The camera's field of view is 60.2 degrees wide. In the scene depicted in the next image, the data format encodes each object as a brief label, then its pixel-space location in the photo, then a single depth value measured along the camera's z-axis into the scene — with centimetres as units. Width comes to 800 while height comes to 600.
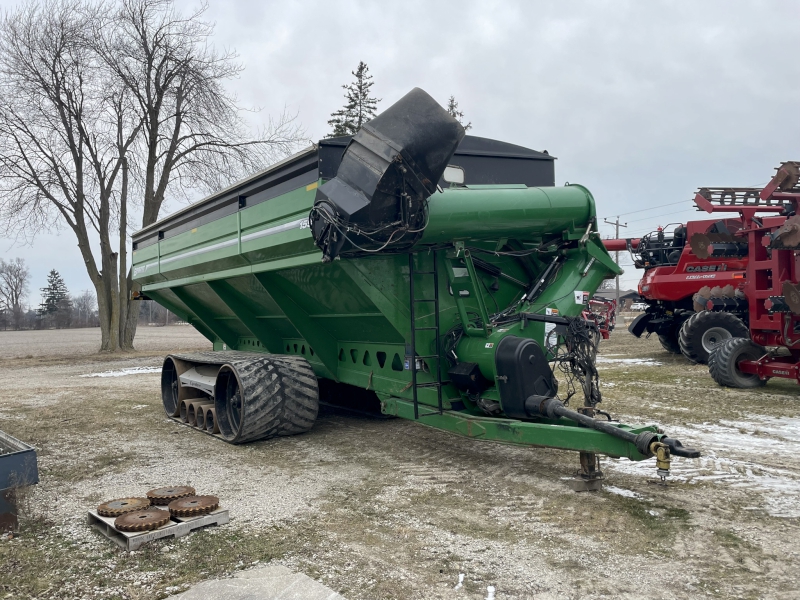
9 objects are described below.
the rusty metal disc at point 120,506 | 406
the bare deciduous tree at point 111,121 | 2061
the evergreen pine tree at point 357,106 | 2684
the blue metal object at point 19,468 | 403
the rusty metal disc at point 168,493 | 443
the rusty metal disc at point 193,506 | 404
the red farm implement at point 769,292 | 845
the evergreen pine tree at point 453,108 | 2945
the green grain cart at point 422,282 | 467
